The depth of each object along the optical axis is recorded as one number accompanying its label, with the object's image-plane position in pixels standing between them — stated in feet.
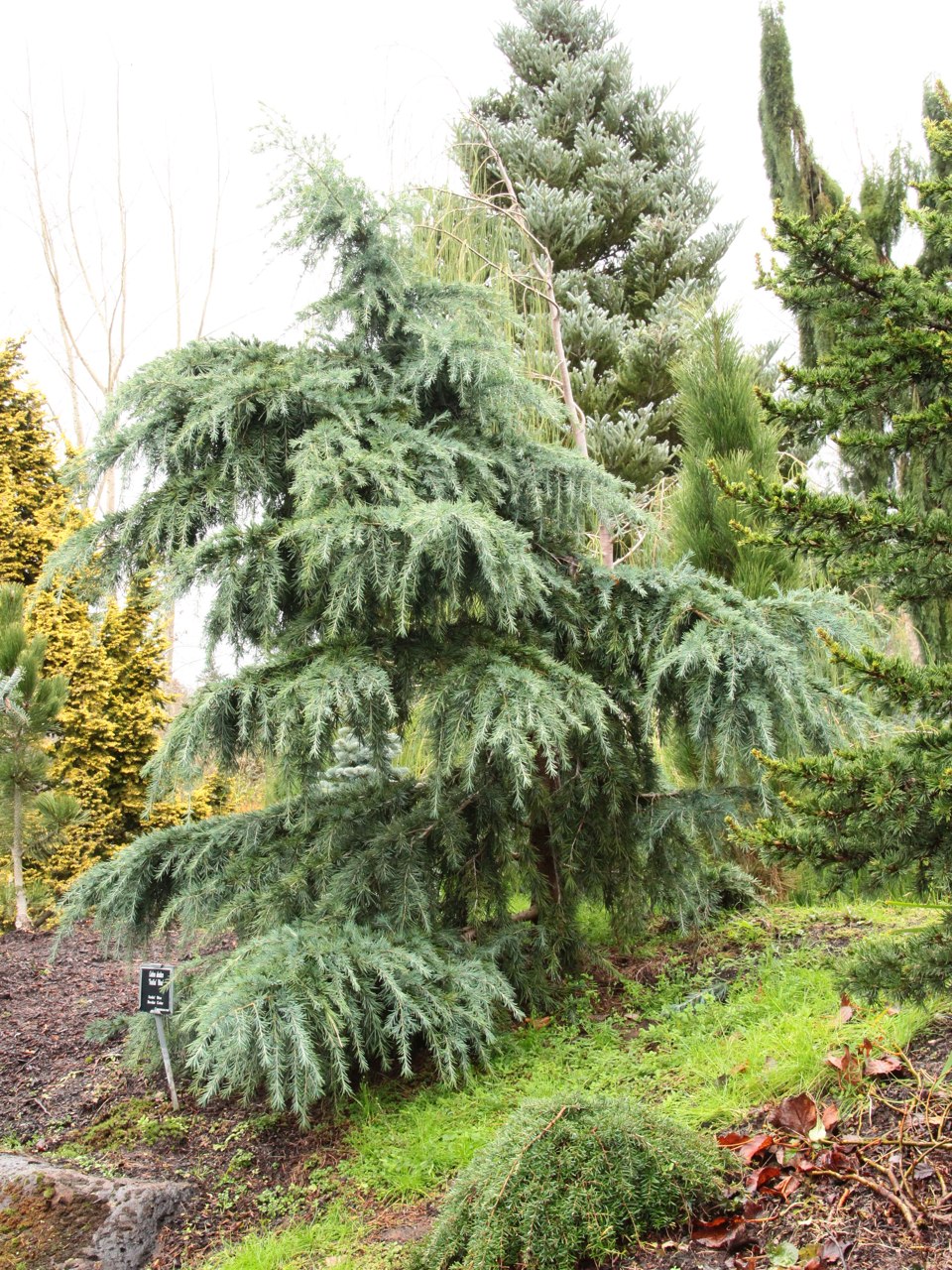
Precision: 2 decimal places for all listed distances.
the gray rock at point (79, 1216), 8.73
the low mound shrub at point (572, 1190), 6.53
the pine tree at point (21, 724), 18.92
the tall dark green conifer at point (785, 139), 24.58
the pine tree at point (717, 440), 15.72
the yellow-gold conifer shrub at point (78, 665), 21.62
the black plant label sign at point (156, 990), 11.05
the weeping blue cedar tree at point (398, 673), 9.91
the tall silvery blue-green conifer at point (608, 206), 30.71
